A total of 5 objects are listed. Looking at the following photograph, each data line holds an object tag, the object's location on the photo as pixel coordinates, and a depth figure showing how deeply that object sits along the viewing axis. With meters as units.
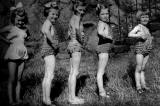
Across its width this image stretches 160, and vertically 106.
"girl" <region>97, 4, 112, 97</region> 5.52
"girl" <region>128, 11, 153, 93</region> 5.65
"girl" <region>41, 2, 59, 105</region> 5.14
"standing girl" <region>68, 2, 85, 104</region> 5.33
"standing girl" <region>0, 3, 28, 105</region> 5.17
